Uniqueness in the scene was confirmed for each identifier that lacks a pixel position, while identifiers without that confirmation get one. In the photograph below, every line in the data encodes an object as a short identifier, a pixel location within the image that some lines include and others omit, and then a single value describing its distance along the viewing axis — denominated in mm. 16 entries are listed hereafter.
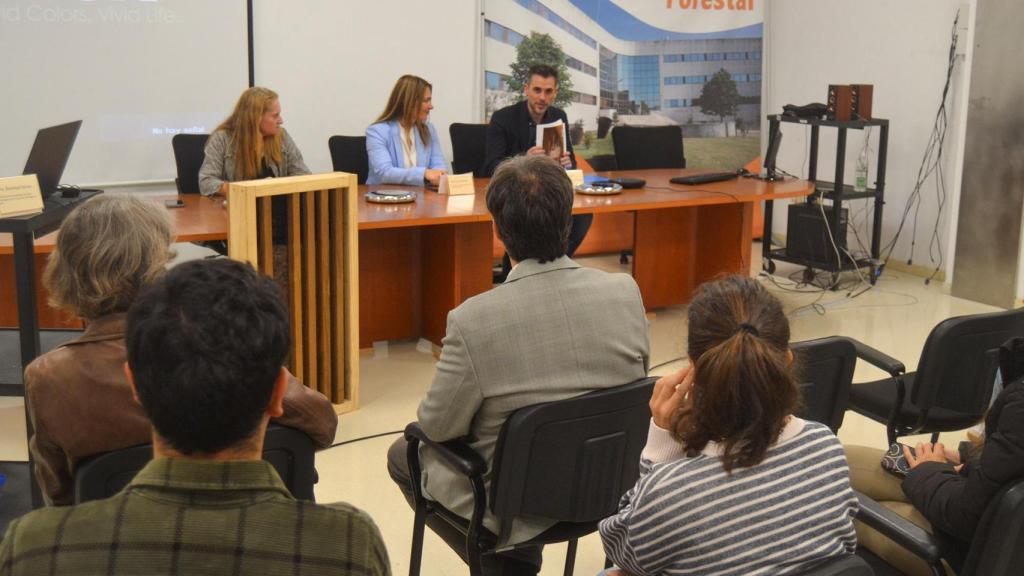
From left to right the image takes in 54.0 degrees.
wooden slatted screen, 3373
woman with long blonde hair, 4535
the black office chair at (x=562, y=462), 1962
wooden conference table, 4105
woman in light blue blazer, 4941
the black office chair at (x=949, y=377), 2641
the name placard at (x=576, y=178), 4824
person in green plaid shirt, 1032
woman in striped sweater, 1459
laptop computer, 2973
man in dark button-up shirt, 5164
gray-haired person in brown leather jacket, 1737
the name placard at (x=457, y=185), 4684
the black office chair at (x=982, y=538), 1694
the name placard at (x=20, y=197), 2592
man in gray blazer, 2008
